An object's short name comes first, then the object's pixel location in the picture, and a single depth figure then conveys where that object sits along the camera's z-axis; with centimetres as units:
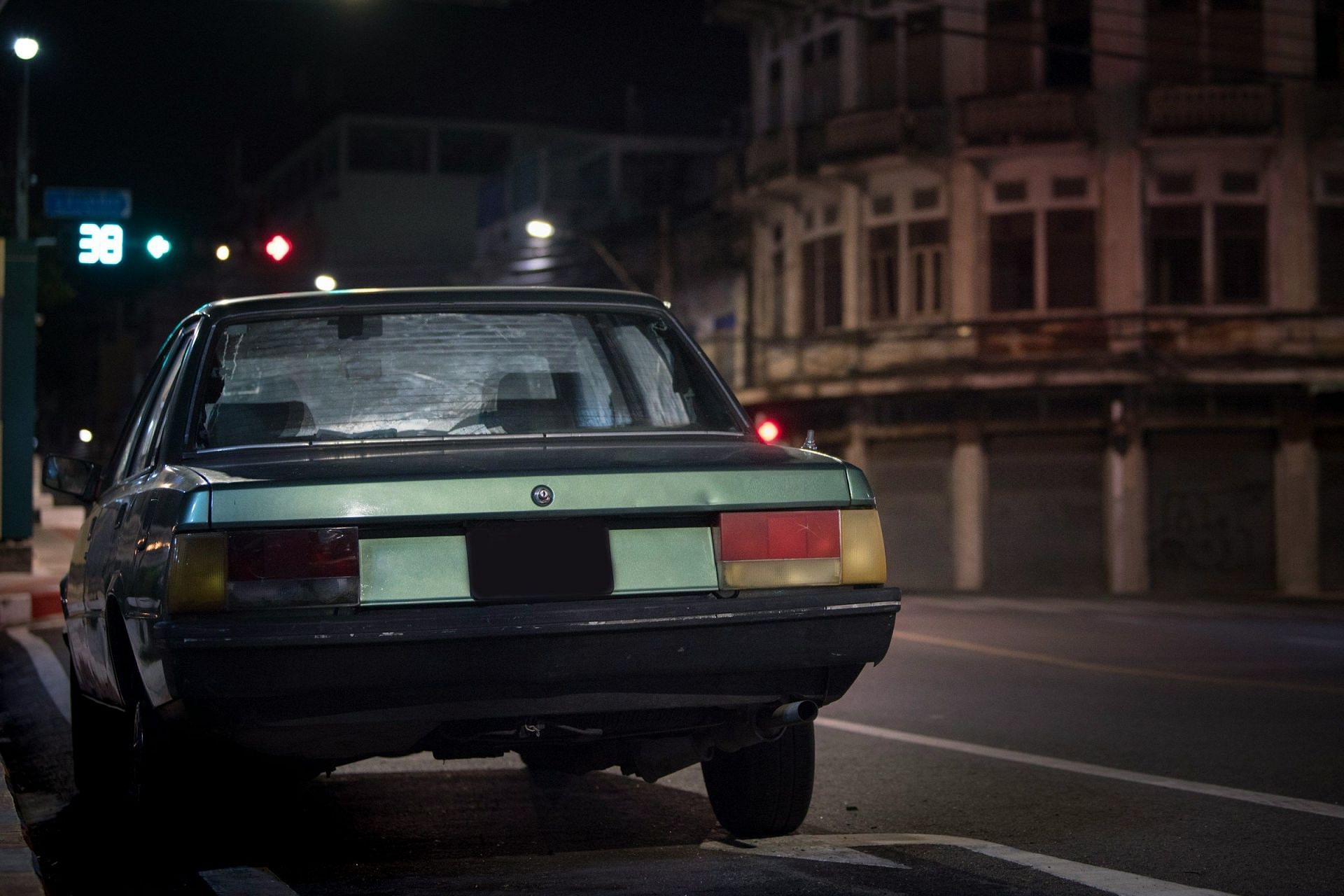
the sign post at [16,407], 2331
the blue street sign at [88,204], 2297
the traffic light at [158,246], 2317
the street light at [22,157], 2442
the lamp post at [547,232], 3478
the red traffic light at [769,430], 3011
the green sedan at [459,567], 482
